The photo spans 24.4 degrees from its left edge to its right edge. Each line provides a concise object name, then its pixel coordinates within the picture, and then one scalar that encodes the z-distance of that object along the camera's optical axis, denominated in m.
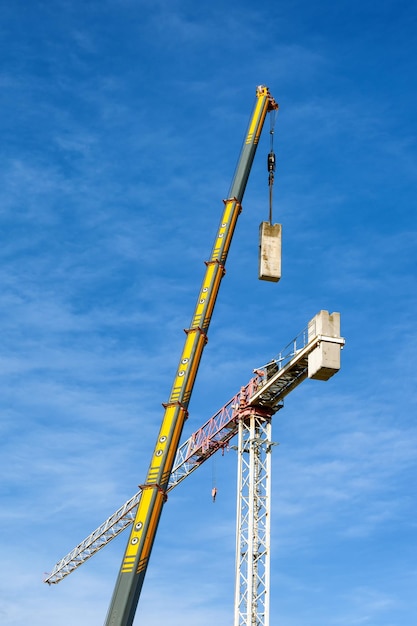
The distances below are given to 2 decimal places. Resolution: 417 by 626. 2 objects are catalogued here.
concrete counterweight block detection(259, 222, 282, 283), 45.34
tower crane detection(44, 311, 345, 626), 52.38
